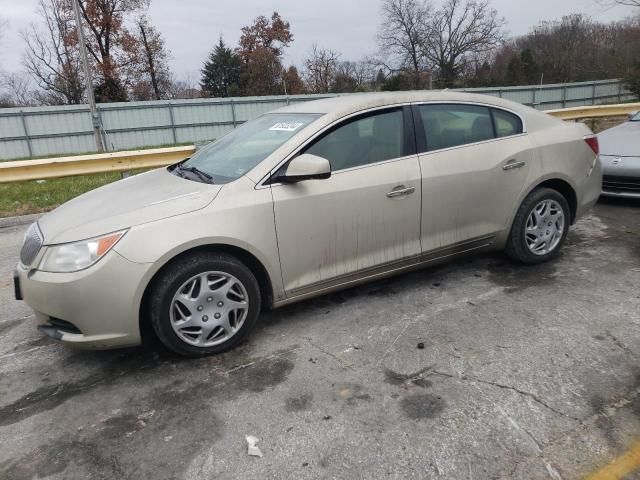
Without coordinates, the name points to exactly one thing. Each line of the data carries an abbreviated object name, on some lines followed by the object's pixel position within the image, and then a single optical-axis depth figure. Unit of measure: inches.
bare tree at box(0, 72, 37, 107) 1582.2
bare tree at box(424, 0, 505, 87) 1959.9
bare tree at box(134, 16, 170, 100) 1448.1
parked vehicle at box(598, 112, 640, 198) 231.1
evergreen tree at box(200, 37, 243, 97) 1734.7
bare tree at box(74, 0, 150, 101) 1352.1
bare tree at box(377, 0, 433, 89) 1971.0
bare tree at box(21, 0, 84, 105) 1375.6
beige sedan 109.0
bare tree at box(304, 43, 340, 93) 1786.4
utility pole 627.1
